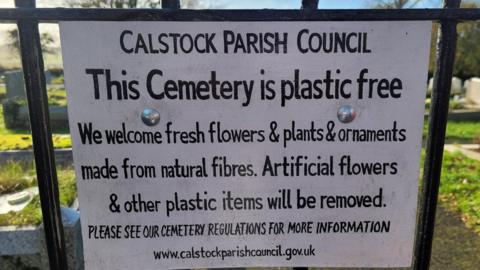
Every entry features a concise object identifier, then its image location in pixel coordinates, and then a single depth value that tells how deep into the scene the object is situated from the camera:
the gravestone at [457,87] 15.83
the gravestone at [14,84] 12.11
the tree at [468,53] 16.67
